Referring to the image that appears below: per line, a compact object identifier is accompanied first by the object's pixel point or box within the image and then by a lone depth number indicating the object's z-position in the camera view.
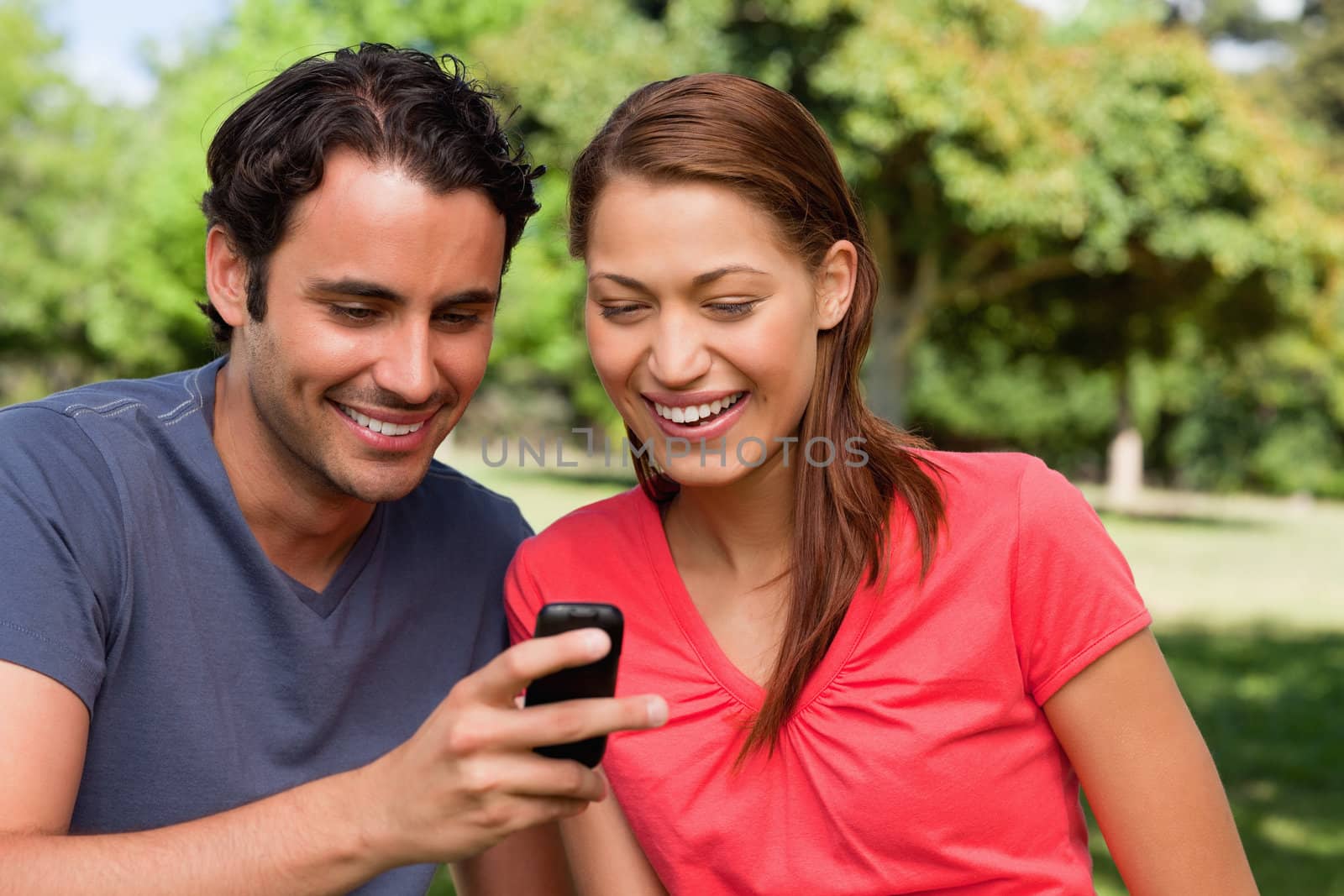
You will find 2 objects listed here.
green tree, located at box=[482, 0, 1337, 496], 15.24
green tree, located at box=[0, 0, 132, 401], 28.73
